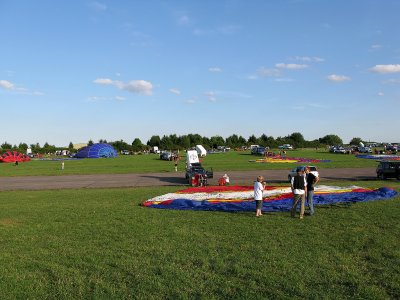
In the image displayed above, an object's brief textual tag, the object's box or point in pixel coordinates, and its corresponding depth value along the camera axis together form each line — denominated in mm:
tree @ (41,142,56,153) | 127738
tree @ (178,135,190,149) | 153862
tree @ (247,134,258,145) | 168625
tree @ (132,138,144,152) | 135000
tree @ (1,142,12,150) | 130000
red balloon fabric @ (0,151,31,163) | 77131
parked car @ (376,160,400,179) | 30547
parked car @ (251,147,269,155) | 83244
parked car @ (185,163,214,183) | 28791
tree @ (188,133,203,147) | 161425
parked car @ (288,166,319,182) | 28409
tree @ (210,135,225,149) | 163125
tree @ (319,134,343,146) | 180375
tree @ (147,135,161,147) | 165625
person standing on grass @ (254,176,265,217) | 15234
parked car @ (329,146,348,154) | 89925
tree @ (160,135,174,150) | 149675
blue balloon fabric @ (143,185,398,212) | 17391
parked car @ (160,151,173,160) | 71275
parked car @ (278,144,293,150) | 129175
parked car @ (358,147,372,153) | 90512
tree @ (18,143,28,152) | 129312
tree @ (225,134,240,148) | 166912
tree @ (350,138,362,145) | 179325
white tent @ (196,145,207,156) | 82162
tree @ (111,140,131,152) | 139088
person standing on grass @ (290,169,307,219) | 14703
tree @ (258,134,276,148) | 155000
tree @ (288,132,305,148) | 160375
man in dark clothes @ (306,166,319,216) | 15256
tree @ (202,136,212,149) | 159200
